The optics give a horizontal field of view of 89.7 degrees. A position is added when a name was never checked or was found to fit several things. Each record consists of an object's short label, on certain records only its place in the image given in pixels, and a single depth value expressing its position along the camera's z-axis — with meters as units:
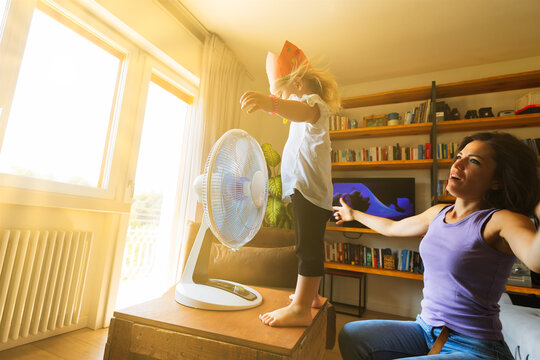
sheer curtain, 2.35
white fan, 0.77
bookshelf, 2.48
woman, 0.64
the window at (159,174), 2.32
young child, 0.82
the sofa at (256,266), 1.50
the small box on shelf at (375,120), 2.97
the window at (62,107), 1.50
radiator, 1.37
